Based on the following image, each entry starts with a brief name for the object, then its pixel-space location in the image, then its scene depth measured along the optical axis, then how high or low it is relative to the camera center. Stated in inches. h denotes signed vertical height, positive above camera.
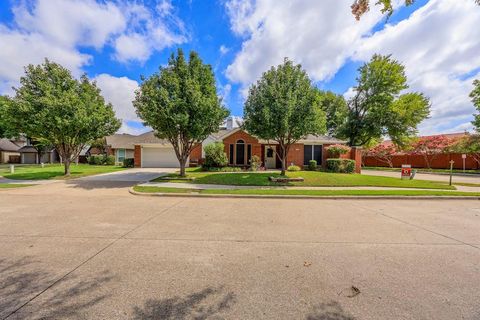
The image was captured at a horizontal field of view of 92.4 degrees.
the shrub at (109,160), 1235.9 -8.9
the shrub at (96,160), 1244.8 -9.2
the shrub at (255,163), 799.1 -13.3
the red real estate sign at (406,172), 628.0 -32.5
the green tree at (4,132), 1376.7 +159.1
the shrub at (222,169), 793.6 -34.6
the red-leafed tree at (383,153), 1315.2 +42.6
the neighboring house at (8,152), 1613.9 +41.8
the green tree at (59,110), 580.4 +125.8
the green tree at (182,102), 535.5 +134.4
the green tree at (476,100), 995.9 +274.9
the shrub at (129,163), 1056.2 -20.7
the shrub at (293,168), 775.1 -29.0
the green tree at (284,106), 509.4 +120.1
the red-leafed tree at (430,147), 1138.7 +69.5
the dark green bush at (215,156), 796.0 +10.3
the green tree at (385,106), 1121.2 +270.5
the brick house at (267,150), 884.0 +37.7
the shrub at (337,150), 774.6 +33.0
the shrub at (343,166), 731.4 -19.9
